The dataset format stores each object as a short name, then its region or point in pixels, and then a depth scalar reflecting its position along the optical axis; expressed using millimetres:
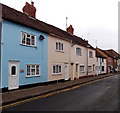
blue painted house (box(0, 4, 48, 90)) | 12820
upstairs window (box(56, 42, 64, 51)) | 20719
